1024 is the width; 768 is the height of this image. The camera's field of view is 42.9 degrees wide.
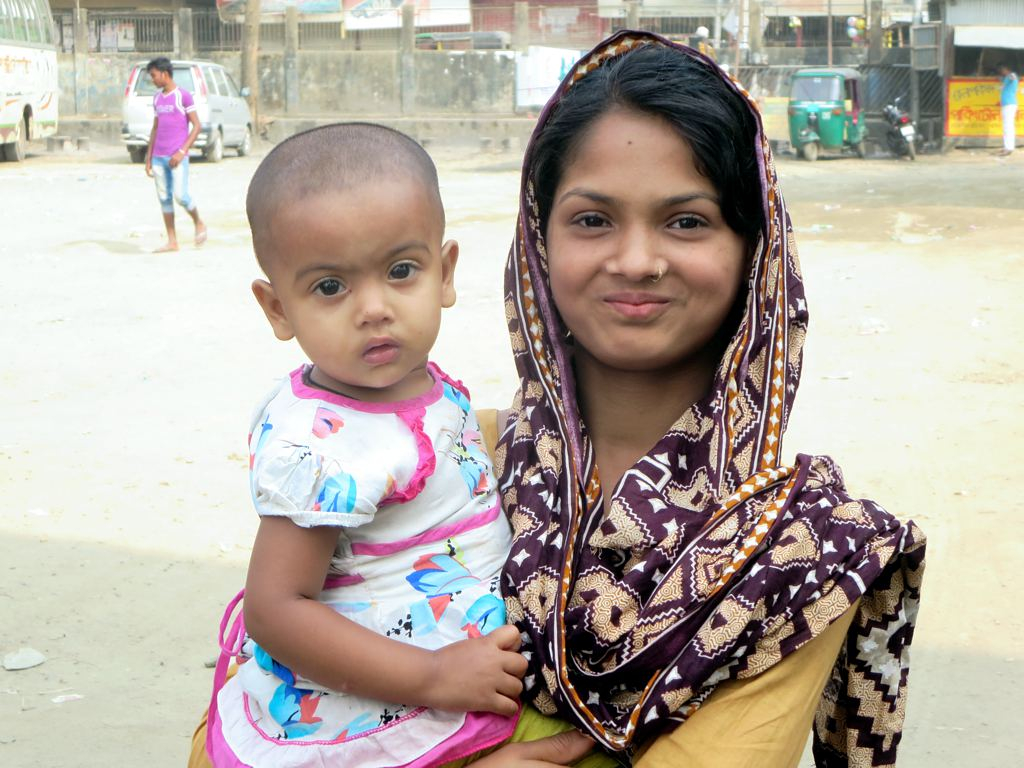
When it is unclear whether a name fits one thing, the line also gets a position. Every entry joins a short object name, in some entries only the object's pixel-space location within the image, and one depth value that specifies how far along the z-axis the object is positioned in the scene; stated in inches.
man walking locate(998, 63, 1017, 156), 844.6
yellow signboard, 910.4
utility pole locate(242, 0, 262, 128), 1119.6
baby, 66.8
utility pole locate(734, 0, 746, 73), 1084.0
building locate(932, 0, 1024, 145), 871.7
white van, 864.3
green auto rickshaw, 879.1
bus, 824.3
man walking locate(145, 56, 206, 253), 467.5
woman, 66.7
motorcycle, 861.8
